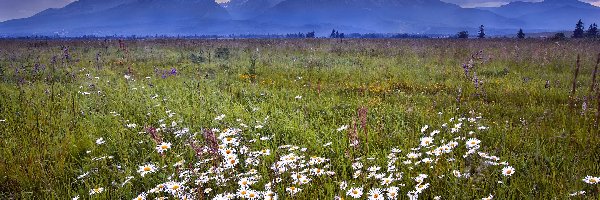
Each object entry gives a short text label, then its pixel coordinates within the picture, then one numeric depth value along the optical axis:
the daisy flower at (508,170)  3.18
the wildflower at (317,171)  3.44
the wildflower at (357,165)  3.49
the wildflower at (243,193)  3.05
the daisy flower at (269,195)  2.97
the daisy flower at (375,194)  2.86
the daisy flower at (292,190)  2.99
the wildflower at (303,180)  3.26
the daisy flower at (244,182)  3.22
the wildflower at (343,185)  3.22
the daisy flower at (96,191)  3.39
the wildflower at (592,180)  2.88
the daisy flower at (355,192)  2.94
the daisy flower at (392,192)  2.87
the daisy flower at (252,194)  3.04
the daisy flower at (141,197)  3.26
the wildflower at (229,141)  3.94
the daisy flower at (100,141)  4.58
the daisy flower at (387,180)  3.21
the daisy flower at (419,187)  2.91
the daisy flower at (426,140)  4.06
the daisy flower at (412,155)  3.65
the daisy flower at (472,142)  3.49
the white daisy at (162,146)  3.56
